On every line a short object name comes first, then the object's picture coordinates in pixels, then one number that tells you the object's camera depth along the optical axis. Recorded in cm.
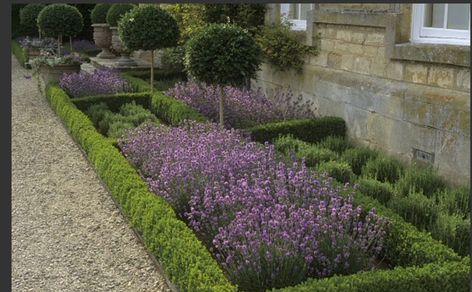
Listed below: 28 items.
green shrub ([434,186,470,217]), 420
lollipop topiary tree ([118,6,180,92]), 919
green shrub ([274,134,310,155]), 575
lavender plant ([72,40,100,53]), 1888
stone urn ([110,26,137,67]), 1355
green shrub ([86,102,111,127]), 792
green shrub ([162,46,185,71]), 1136
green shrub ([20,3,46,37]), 1743
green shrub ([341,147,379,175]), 552
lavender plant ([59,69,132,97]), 959
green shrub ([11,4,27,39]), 2107
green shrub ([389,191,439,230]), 404
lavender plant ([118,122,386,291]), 320
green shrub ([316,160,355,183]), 492
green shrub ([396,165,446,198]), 468
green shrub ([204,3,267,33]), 866
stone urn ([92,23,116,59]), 1605
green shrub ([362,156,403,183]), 519
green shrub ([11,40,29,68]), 1584
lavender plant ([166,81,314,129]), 708
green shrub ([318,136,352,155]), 615
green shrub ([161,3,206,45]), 984
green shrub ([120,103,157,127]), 746
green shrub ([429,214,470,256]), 368
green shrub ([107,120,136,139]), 680
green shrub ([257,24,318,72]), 733
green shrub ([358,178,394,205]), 451
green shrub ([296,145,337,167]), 537
